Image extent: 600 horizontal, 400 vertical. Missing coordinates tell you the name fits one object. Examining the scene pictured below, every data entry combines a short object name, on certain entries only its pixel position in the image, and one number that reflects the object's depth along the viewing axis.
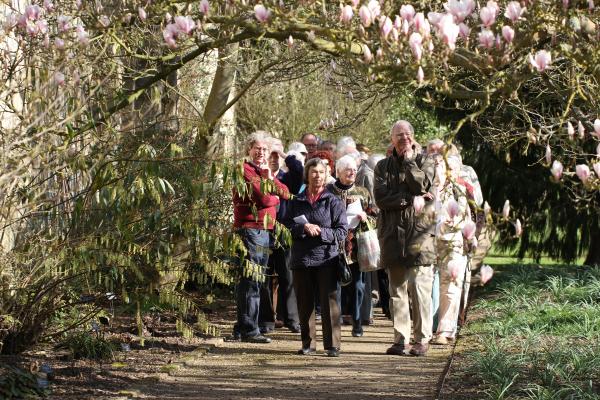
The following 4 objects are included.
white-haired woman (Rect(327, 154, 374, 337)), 21.14
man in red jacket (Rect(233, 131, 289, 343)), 20.07
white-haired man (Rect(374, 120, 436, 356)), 19.21
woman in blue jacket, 18.97
